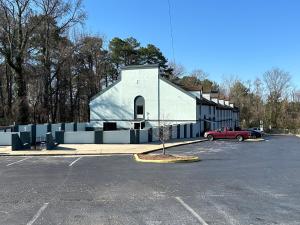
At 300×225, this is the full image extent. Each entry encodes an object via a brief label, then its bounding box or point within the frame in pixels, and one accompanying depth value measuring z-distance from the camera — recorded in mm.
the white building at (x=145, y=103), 31381
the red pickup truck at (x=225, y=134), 27303
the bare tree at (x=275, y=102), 59044
